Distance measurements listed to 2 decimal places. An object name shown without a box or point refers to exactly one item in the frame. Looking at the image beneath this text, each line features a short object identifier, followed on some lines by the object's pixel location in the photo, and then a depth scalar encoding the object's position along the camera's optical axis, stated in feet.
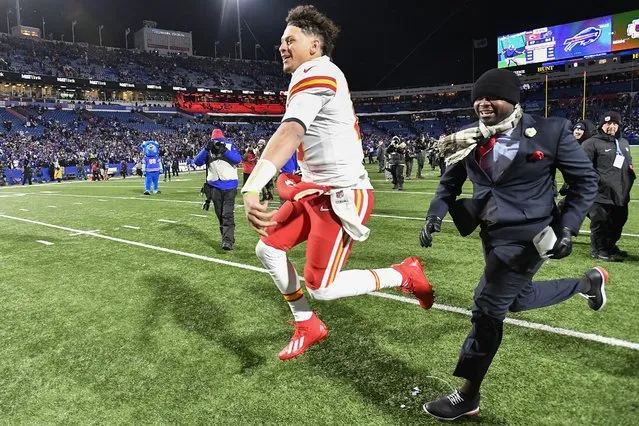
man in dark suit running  8.45
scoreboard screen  178.50
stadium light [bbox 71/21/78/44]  247.91
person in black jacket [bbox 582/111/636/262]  20.16
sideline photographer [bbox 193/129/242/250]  25.98
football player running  9.41
